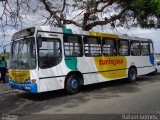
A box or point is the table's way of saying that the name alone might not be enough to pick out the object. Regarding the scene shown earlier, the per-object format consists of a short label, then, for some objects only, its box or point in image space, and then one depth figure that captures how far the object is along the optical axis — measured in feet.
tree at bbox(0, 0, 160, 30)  34.40
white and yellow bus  21.60
